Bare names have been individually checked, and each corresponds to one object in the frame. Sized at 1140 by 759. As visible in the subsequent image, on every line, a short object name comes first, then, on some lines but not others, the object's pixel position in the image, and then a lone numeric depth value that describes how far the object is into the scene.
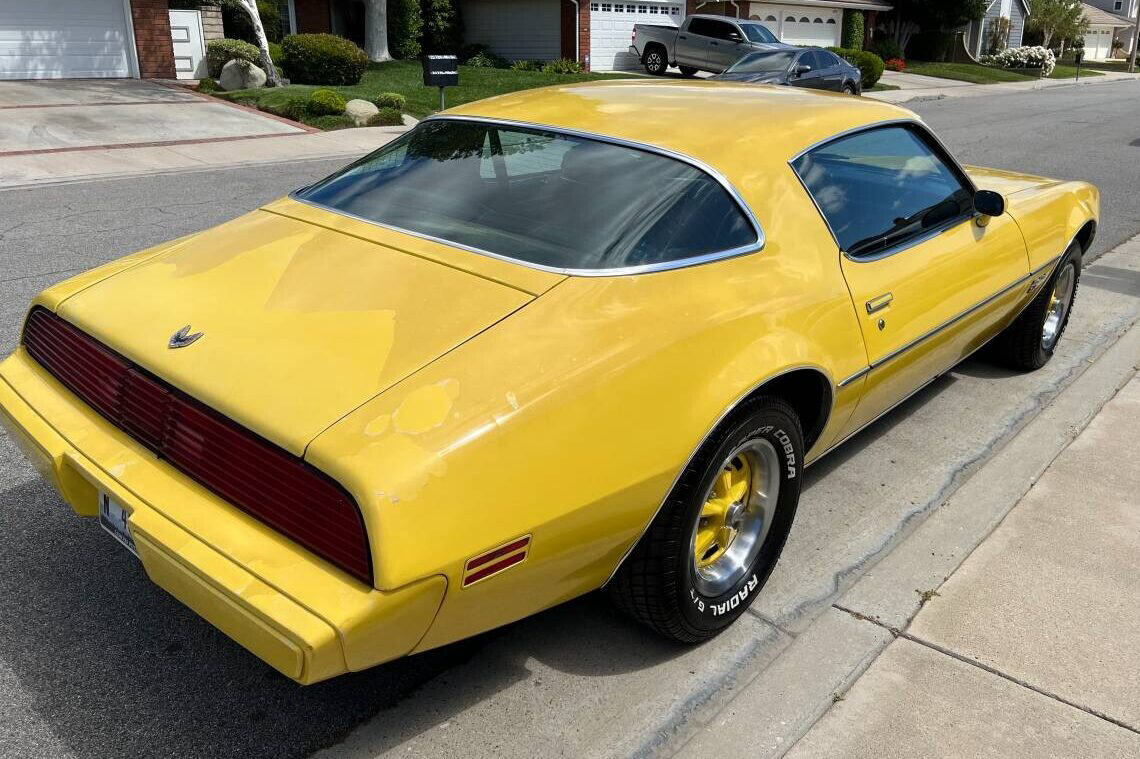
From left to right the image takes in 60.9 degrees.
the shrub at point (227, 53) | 19.98
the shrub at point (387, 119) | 16.31
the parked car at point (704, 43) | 23.59
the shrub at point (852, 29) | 34.69
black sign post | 14.73
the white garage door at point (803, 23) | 32.19
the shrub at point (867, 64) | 27.27
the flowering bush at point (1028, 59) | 41.22
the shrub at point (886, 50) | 36.28
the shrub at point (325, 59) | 19.58
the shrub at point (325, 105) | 16.25
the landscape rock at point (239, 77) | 19.23
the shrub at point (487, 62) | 27.32
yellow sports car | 2.08
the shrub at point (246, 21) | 22.30
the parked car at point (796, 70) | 18.91
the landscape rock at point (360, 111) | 16.12
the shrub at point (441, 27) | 27.53
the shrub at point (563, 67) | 24.84
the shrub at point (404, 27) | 26.03
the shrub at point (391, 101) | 17.11
